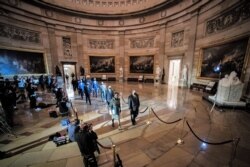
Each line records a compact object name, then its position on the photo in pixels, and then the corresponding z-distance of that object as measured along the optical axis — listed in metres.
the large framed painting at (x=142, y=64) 18.22
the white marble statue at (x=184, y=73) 13.20
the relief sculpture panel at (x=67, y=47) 17.55
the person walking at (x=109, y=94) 6.56
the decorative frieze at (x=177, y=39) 14.48
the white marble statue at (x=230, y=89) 6.67
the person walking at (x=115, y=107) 5.05
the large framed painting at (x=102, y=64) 19.89
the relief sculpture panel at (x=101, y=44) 19.59
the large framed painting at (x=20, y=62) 11.50
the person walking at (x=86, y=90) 7.75
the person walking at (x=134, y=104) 5.18
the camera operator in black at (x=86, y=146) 2.82
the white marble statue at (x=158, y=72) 16.18
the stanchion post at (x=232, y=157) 2.90
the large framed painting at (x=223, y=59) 7.96
